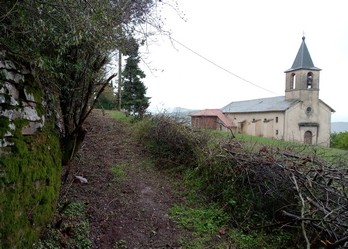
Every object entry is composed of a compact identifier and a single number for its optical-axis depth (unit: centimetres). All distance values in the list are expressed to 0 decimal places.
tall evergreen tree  1390
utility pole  1247
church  2828
